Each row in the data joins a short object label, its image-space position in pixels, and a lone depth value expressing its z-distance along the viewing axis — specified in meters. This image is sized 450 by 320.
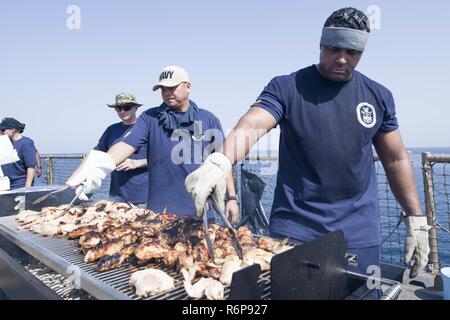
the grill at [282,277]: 1.64
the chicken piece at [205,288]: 1.84
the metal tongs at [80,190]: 3.34
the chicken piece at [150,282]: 1.89
